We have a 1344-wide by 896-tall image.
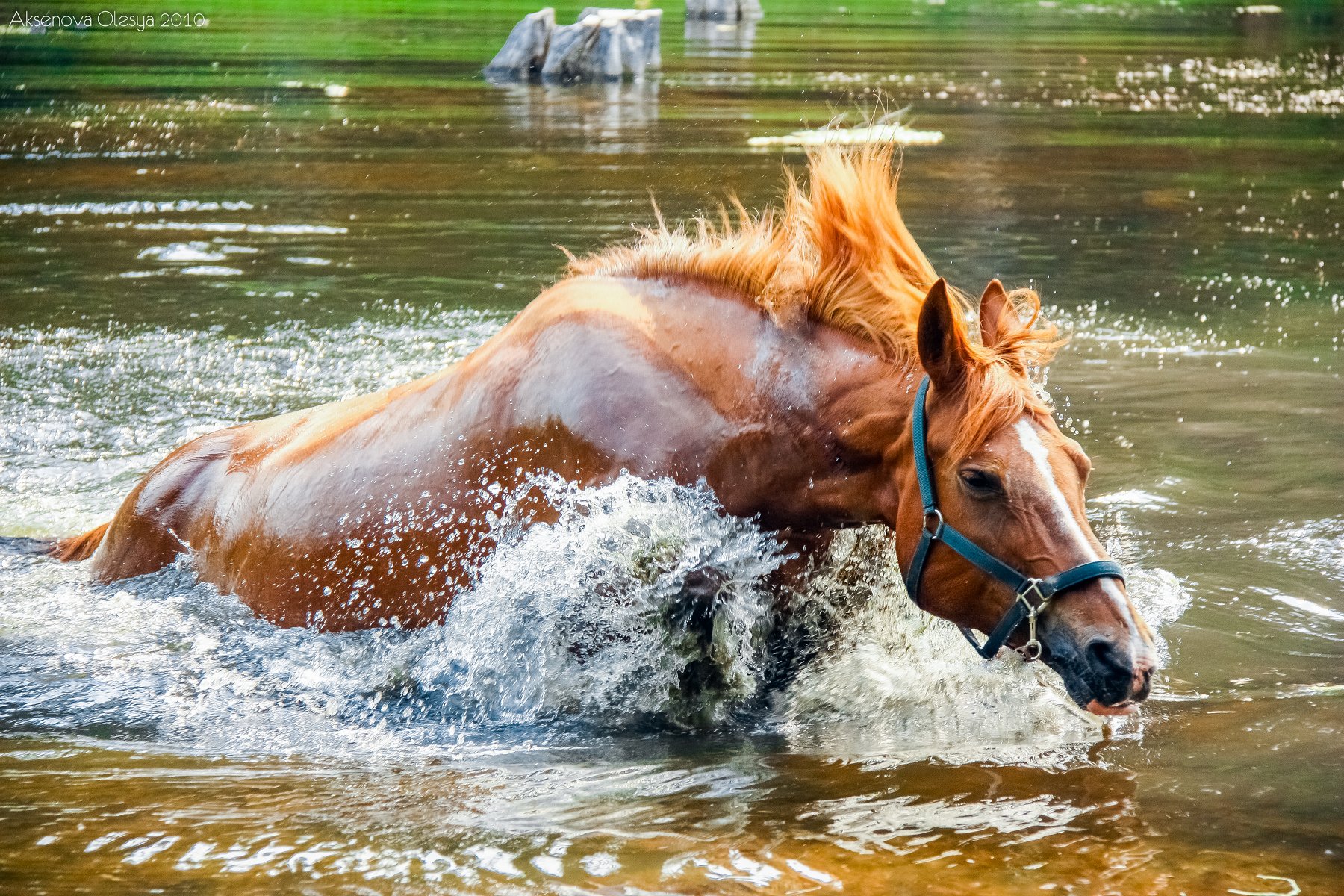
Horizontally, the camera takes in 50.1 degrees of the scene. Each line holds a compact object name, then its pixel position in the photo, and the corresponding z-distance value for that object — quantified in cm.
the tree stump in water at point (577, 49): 2673
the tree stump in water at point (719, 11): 4384
